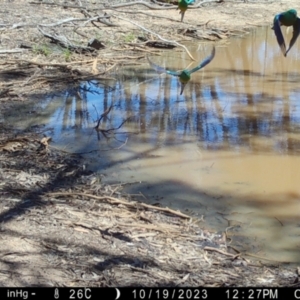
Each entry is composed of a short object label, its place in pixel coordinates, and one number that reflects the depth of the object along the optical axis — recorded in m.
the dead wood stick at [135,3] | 8.60
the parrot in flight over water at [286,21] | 4.03
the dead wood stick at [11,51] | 8.38
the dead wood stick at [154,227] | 3.74
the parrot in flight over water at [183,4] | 6.01
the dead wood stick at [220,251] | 3.51
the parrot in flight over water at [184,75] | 5.58
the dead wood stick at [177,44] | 9.25
